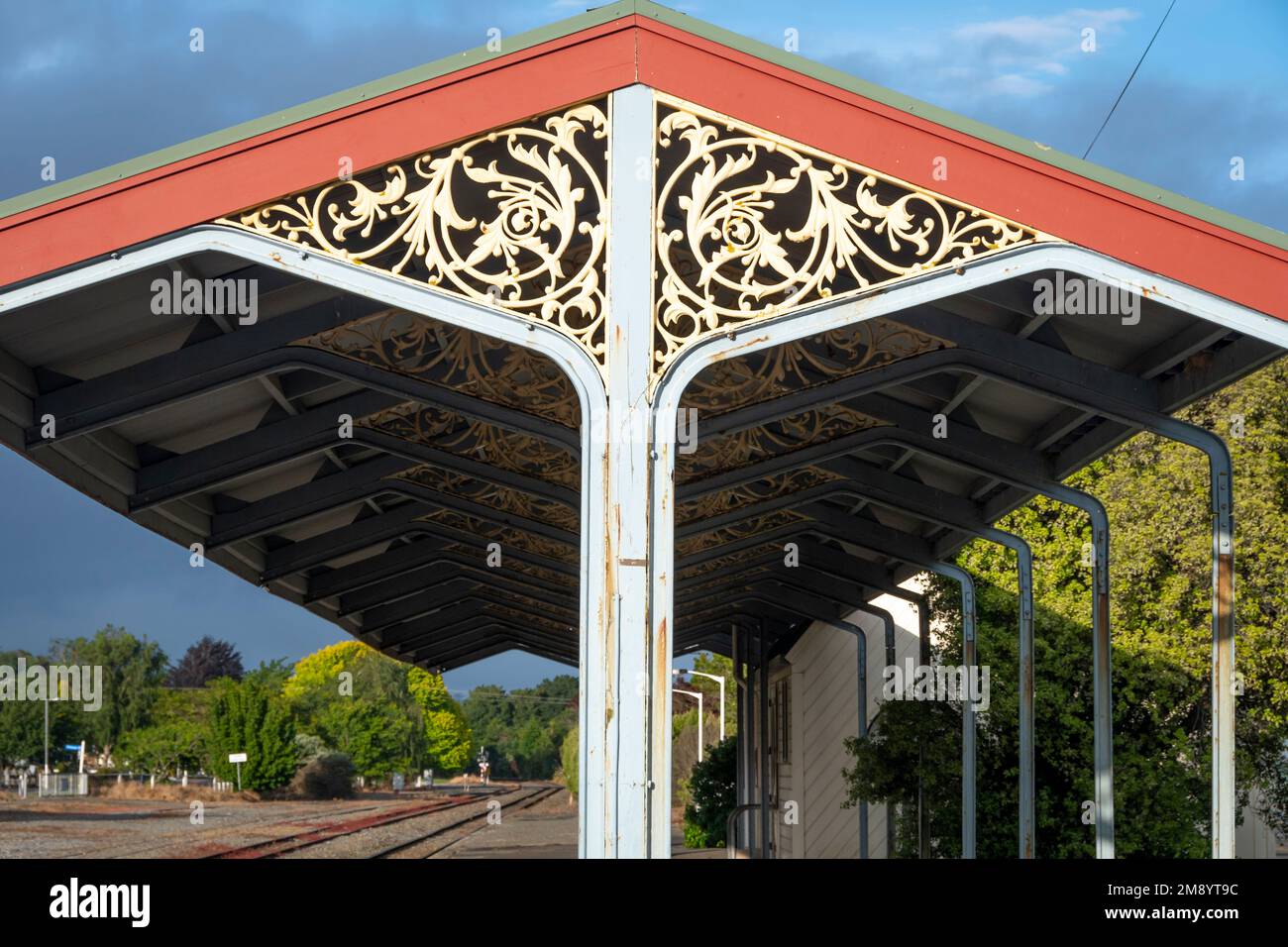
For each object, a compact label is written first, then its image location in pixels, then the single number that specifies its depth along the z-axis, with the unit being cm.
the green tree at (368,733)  8019
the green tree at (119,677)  7675
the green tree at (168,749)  6700
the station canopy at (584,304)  610
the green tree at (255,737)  5347
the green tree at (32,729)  7125
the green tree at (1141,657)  1424
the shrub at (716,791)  2796
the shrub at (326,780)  5878
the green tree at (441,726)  9806
